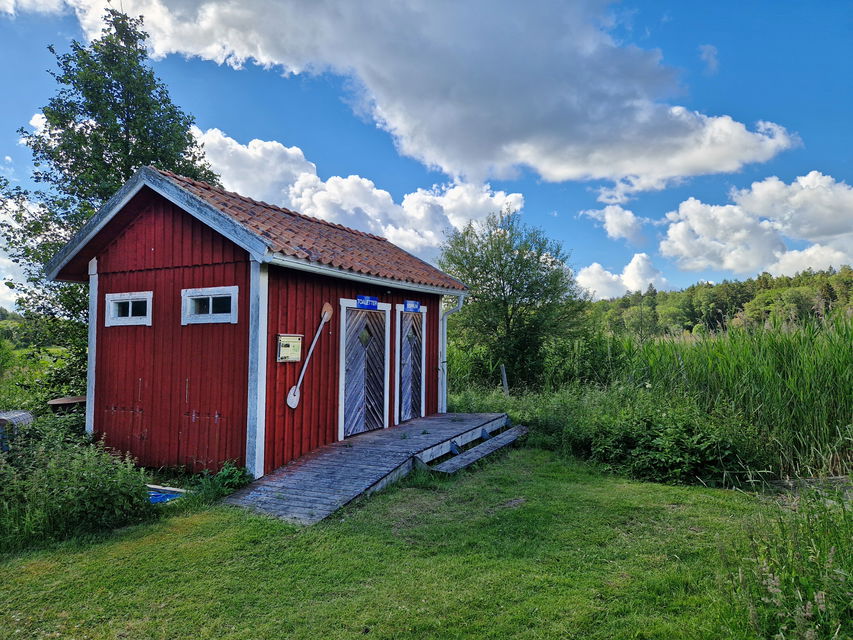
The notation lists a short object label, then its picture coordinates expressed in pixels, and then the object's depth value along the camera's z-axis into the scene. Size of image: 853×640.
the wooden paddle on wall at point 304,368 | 6.73
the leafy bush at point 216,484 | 5.60
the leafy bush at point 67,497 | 4.79
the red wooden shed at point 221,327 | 6.42
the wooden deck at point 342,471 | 5.39
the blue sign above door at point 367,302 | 8.10
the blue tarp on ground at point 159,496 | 5.78
